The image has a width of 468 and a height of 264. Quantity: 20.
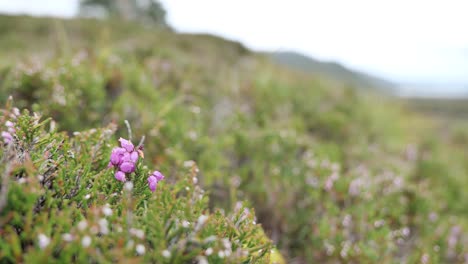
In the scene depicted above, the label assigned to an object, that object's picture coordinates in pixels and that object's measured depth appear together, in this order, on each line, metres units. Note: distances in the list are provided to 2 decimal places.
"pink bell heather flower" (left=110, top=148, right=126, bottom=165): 0.29
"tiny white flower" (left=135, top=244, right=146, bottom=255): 0.24
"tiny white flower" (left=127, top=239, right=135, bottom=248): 0.24
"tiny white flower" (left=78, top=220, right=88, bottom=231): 0.24
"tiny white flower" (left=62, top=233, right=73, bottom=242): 0.24
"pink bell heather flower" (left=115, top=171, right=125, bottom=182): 0.28
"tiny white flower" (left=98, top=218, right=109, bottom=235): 0.24
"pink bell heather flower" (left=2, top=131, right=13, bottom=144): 0.26
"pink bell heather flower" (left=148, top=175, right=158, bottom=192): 0.29
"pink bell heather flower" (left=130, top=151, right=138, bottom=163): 0.28
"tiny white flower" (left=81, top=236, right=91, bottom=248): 0.23
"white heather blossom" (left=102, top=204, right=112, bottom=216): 0.25
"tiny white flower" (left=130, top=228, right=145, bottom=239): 0.25
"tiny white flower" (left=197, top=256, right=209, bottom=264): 0.25
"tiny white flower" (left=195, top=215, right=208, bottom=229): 0.26
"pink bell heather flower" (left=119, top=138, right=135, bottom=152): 0.29
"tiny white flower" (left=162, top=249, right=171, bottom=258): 0.25
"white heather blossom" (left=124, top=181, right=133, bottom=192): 0.25
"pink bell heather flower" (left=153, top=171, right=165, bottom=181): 0.29
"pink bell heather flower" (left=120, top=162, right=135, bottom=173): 0.28
